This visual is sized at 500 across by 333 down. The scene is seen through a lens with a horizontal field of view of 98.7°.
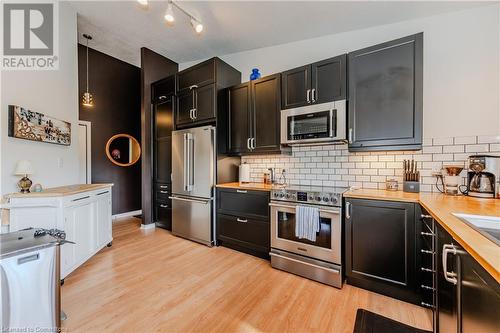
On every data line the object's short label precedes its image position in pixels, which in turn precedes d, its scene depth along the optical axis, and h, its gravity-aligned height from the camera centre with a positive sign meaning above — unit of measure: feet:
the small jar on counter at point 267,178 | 10.78 -0.66
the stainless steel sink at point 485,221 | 3.82 -1.07
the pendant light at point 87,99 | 12.50 +3.86
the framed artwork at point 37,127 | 6.66 +1.35
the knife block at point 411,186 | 7.15 -0.72
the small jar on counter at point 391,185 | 7.77 -0.73
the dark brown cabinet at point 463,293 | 2.39 -1.75
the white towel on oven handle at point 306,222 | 7.33 -1.98
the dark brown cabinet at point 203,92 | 10.59 +3.83
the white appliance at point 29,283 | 4.23 -2.49
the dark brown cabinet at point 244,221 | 8.97 -2.49
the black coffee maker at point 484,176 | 6.25 -0.33
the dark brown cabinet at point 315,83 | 7.92 +3.23
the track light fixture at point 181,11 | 7.31 +5.89
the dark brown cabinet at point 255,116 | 9.54 +2.30
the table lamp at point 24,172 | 6.64 -0.22
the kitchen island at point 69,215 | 6.62 -1.68
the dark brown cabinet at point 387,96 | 6.80 +2.30
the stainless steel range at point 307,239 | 7.07 -2.57
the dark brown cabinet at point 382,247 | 6.09 -2.49
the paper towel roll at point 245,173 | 10.91 -0.41
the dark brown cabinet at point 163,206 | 12.79 -2.51
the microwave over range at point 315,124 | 7.80 +1.60
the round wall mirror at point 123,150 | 15.38 +1.16
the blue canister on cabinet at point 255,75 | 10.33 +4.35
